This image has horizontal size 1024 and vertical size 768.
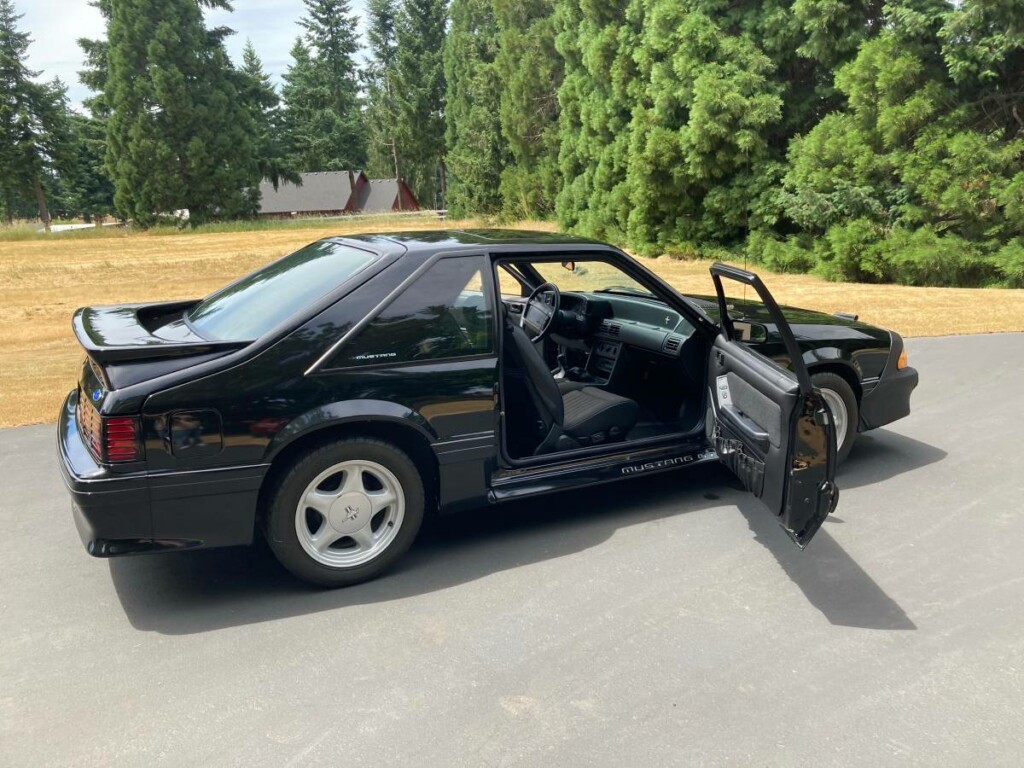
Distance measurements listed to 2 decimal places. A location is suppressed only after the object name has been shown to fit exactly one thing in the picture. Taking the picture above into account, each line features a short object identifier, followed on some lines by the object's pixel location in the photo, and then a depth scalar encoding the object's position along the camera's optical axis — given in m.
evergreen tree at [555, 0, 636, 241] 20.53
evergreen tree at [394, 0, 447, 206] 51.12
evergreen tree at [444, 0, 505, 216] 35.76
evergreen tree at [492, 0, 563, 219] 28.95
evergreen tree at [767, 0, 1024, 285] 13.58
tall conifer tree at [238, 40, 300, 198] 45.31
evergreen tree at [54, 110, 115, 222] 52.09
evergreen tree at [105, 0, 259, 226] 39.16
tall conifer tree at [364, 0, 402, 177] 62.97
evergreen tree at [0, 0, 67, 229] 47.12
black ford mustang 3.25
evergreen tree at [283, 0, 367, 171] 60.47
